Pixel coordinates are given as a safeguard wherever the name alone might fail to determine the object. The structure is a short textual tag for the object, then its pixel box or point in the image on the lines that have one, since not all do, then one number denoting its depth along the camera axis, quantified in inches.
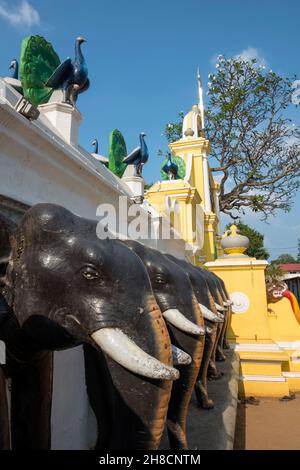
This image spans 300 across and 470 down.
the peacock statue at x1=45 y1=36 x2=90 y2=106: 135.3
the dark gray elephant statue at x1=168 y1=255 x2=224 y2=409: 122.3
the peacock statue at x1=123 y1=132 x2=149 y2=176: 237.9
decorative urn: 283.0
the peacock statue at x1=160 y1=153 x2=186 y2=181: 336.2
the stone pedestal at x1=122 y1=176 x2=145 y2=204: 225.6
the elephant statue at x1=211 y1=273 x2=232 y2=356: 192.9
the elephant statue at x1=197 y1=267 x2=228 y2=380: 161.0
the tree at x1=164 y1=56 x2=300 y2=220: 614.9
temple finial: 612.4
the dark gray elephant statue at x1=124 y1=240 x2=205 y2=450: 87.7
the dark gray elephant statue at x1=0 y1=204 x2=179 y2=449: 53.2
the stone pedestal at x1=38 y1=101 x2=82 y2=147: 137.3
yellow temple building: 217.9
